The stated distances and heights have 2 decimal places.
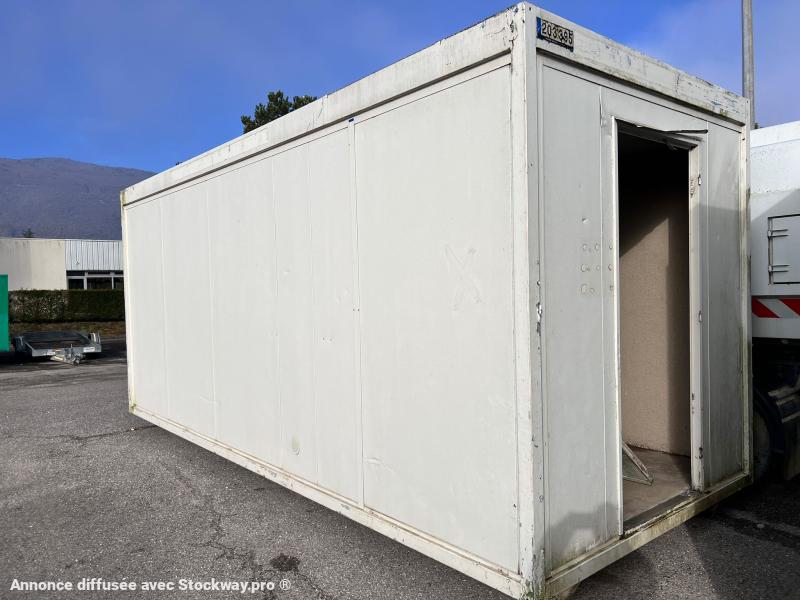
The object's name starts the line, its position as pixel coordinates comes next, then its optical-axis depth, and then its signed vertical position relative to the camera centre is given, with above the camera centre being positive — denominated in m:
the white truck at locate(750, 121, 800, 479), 3.91 -0.13
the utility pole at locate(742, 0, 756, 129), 8.41 +3.28
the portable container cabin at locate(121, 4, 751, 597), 2.58 -0.07
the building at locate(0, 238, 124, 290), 24.67 +1.45
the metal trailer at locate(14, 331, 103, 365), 13.56 -1.18
